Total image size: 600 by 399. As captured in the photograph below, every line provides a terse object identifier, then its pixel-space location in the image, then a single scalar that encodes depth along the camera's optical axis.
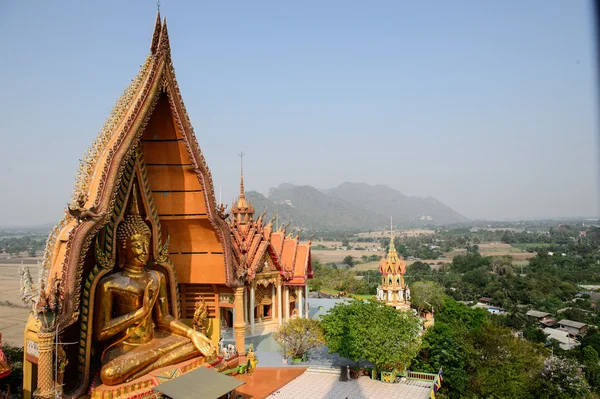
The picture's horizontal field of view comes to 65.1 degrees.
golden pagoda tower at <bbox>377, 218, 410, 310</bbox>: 25.33
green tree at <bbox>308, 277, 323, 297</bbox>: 38.57
